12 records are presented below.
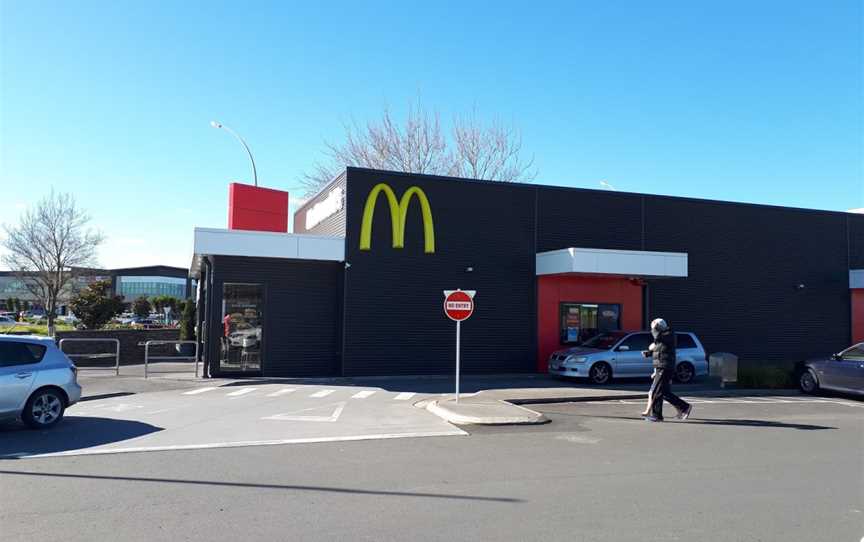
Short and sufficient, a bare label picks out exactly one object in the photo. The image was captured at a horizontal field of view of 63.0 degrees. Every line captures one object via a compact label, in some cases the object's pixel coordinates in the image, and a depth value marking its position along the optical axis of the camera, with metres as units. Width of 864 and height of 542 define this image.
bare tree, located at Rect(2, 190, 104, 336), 38.00
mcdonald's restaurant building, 20.02
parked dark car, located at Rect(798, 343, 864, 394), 16.53
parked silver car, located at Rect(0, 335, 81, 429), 10.61
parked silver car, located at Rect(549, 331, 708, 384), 18.77
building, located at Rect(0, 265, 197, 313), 78.81
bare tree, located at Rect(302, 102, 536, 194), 39.50
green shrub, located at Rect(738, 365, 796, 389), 18.58
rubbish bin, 18.22
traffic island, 12.28
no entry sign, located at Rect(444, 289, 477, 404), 14.73
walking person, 12.49
